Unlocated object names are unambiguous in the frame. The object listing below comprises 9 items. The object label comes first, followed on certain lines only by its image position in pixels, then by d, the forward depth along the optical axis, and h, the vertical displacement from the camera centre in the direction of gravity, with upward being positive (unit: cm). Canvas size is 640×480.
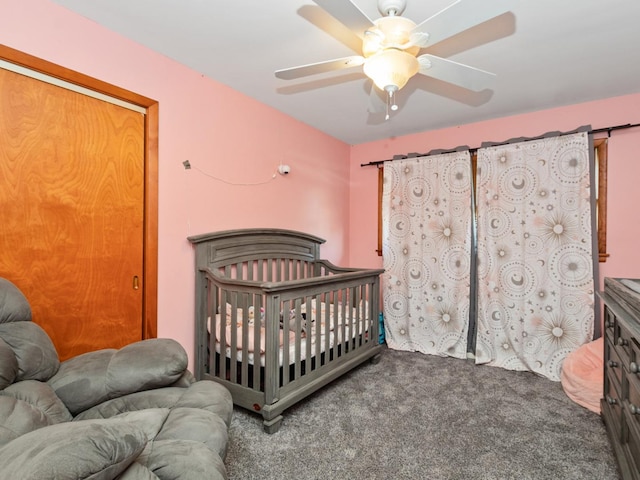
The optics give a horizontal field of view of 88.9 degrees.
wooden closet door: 153 +17
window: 264 +39
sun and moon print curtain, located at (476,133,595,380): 260 -10
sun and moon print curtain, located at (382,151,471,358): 309 -11
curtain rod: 253 +89
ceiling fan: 116 +83
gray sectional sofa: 67 -51
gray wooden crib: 187 -55
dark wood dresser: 122 -60
